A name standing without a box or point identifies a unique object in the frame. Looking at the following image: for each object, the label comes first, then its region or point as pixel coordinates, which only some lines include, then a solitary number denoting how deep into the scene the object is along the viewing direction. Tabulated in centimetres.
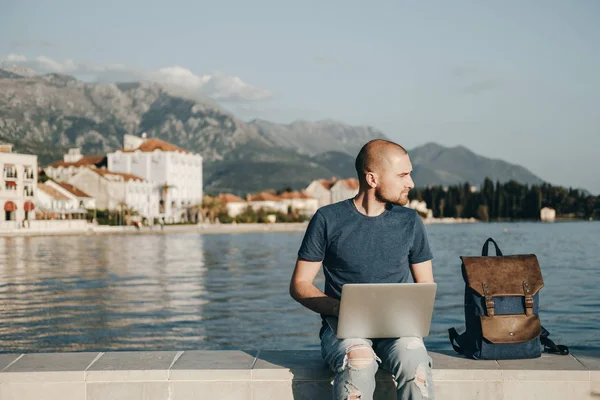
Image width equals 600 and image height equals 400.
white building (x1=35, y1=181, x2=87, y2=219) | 9381
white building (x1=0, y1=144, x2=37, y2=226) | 8319
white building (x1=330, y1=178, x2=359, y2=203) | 19612
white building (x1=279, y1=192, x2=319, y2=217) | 18538
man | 464
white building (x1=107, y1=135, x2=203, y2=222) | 14138
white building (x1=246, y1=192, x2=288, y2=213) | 17356
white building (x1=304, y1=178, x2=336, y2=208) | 19850
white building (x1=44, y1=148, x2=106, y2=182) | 12469
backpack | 512
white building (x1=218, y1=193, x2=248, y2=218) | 16750
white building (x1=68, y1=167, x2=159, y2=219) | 11625
